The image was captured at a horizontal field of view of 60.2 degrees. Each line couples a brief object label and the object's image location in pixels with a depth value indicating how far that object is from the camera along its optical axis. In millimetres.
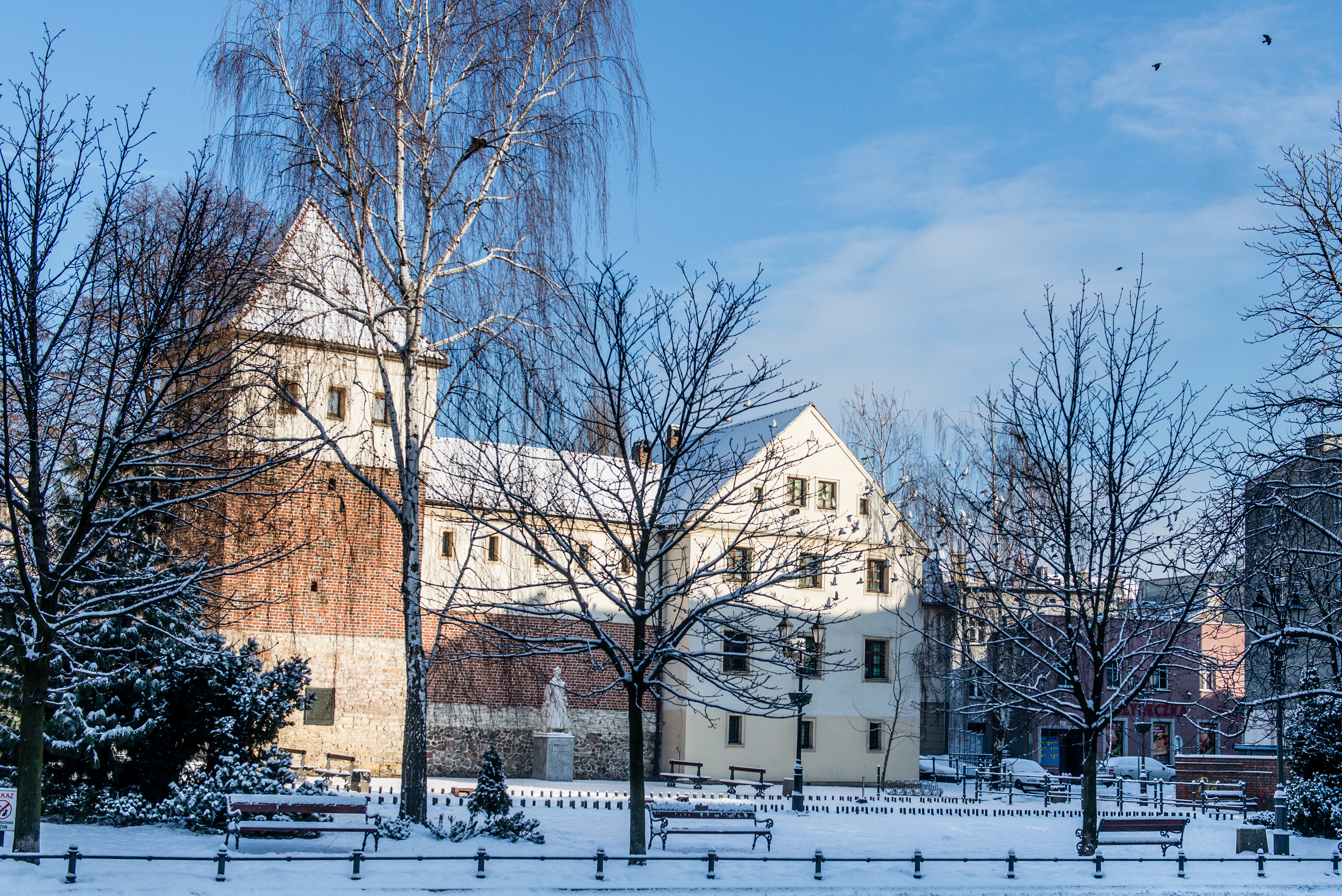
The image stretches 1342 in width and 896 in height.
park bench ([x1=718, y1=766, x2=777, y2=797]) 27922
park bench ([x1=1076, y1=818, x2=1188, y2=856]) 18594
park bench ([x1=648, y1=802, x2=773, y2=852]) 16672
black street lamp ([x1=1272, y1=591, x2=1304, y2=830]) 17766
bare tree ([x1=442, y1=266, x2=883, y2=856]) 15039
